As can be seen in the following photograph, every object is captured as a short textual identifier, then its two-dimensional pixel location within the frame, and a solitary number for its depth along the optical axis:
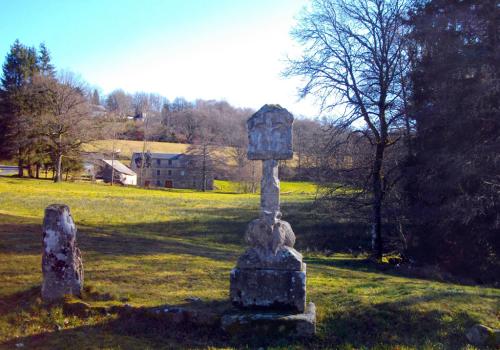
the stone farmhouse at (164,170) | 86.70
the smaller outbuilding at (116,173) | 79.06
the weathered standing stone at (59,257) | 8.20
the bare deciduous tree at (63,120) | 52.81
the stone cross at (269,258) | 7.41
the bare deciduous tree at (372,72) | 21.17
